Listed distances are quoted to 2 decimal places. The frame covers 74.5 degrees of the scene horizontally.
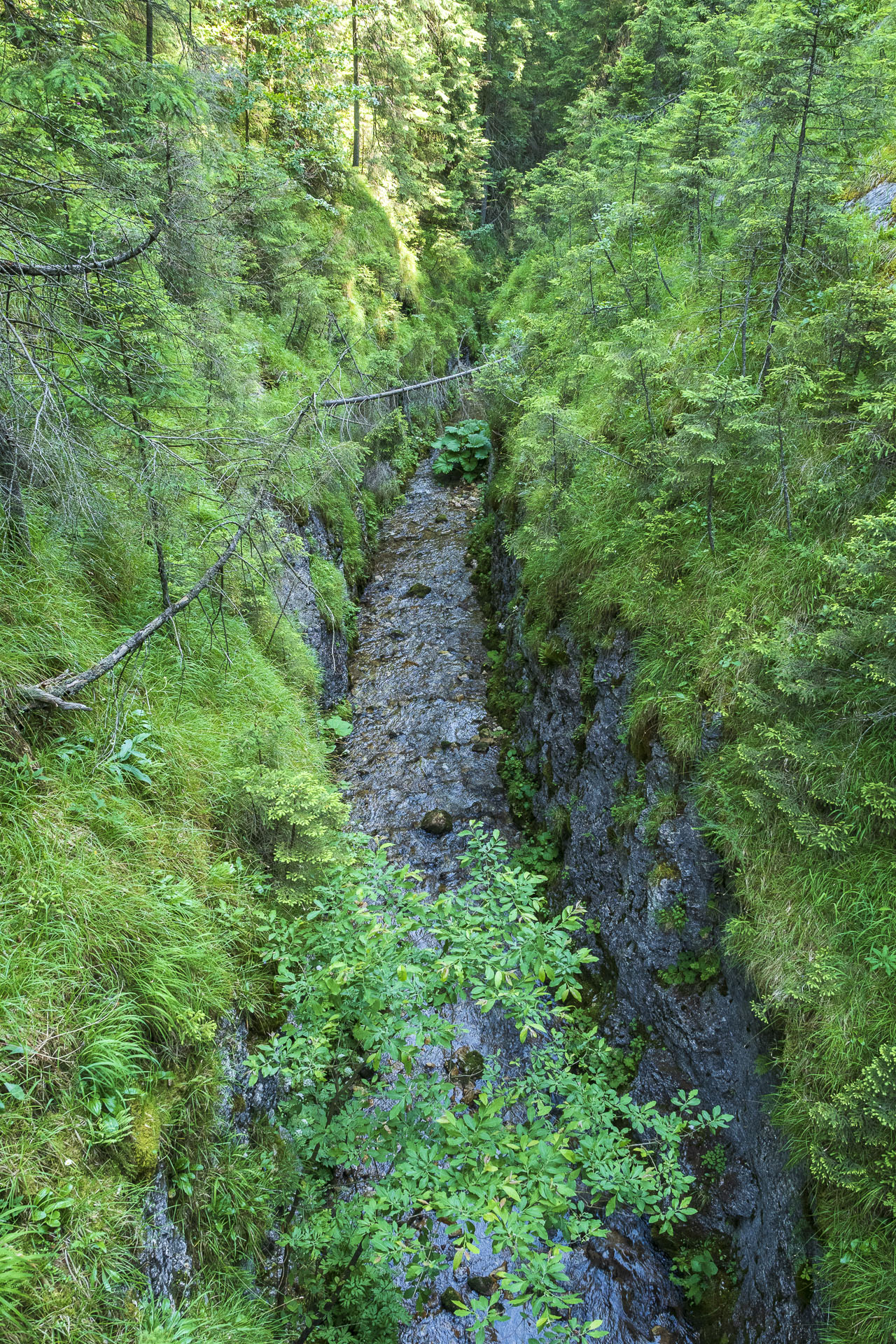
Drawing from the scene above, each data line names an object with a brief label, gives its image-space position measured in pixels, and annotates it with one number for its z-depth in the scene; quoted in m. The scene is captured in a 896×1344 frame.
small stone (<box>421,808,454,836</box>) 7.68
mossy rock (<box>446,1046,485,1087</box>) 5.27
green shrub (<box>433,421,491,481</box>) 16.06
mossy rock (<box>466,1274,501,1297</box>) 4.22
